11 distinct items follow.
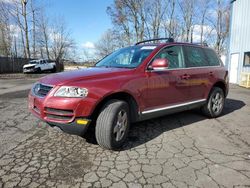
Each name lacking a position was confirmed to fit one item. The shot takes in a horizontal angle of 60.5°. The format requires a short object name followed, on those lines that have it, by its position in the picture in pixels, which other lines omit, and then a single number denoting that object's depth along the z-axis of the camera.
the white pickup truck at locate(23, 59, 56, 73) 24.02
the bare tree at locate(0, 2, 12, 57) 29.86
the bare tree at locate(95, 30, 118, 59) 42.21
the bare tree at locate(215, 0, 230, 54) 33.05
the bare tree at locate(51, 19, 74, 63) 43.47
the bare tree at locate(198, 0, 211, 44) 34.39
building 13.53
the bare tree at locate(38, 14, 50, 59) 38.19
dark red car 3.09
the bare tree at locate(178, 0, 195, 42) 31.89
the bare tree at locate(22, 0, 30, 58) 29.41
